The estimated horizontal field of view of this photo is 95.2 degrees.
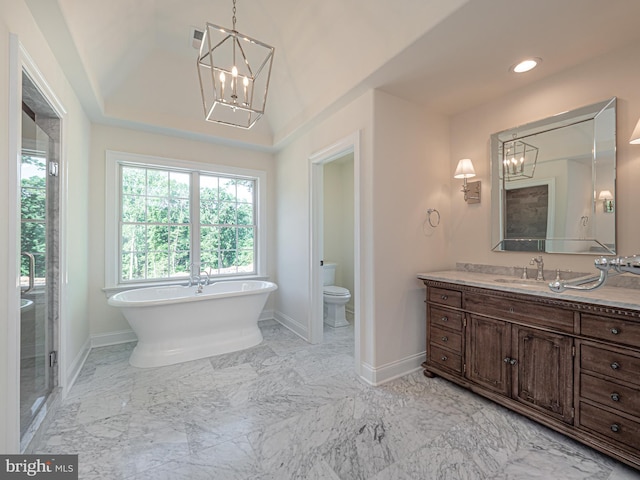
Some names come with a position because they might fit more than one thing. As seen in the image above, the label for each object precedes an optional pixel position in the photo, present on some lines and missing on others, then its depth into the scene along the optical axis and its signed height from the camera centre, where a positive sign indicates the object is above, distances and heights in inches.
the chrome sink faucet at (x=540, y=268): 90.6 -9.1
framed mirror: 79.6 +17.0
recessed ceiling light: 81.7 +50.0
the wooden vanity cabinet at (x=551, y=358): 61.0 -30.3
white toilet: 155.8 -35.9
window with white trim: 134.6 +10.4
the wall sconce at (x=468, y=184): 101.8 +21.2
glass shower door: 77.1 -5.6
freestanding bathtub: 109.2 -33.1
